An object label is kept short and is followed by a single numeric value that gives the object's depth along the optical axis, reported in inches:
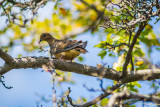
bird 509.4
